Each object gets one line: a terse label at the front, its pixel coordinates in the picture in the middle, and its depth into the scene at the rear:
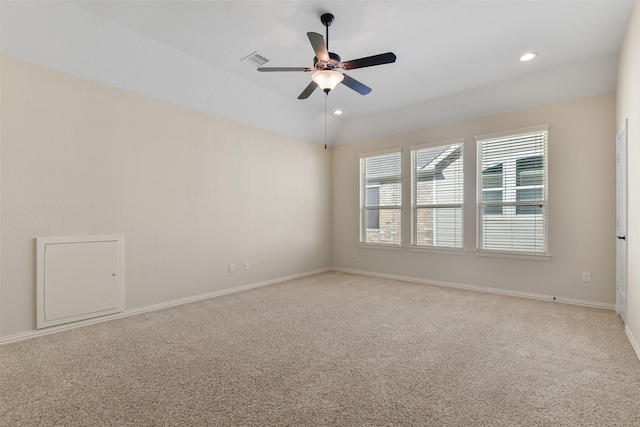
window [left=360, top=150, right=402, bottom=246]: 5.95
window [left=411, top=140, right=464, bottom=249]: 5.22
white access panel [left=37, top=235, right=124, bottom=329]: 3.11
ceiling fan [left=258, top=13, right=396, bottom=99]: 2.73
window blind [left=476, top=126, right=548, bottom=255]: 4.44
